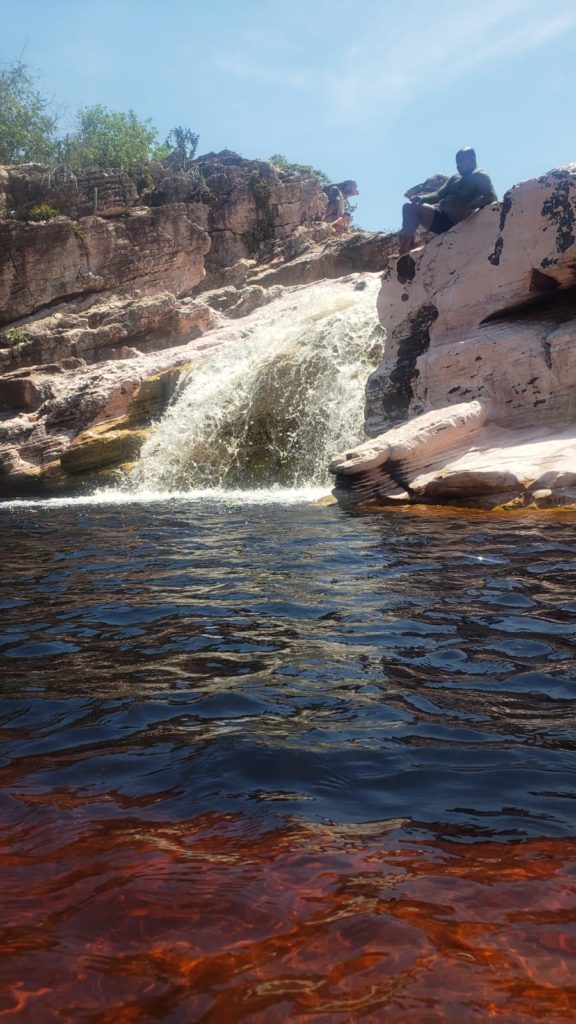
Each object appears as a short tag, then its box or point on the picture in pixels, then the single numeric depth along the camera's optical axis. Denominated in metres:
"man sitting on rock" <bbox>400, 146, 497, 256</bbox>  11.84
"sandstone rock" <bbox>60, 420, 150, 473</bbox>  17.42
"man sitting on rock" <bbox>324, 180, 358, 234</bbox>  32.28
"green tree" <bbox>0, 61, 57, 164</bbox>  37.53
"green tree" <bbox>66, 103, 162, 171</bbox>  35.88
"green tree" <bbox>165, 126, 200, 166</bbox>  37.41
